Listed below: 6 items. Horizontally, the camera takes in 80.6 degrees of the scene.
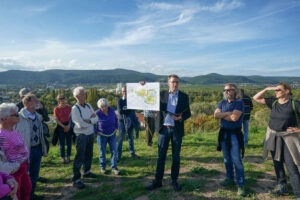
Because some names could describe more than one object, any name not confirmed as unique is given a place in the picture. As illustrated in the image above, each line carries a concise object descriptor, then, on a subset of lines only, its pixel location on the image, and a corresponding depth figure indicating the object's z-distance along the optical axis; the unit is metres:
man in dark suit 4.20
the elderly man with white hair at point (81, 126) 4.50
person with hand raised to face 3.63
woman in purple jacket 5.34
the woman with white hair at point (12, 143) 2.56
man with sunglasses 3.97
